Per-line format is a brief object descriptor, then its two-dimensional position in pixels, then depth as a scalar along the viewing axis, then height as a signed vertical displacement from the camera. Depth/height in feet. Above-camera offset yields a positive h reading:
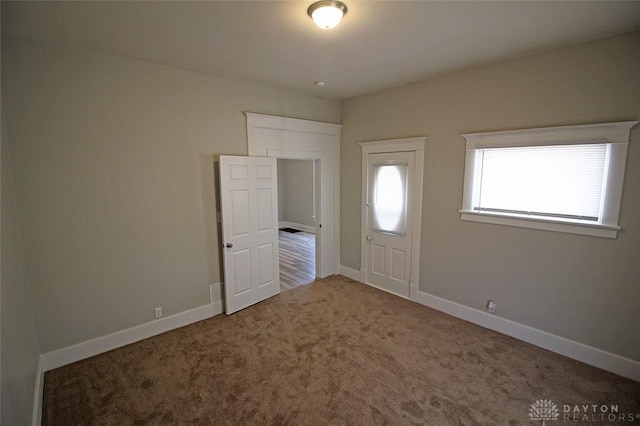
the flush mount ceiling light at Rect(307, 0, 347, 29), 6.26 +3.66
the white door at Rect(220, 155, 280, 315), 11.54 -2.12
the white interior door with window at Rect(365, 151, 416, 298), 12.98 -1.96
